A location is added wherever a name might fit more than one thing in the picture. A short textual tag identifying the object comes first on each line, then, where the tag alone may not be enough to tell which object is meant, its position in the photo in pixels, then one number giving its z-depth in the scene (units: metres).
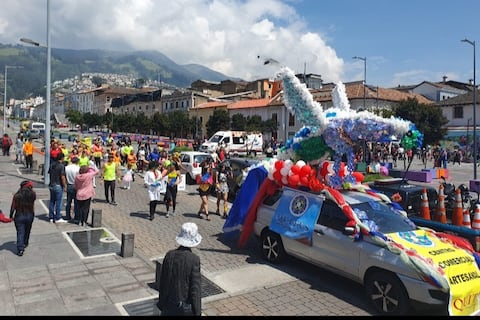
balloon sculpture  8.12
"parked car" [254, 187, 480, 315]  5.65
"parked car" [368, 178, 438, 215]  10.01
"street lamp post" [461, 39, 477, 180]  24.06
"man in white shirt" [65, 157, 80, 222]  10.91
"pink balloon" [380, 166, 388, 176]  18.47
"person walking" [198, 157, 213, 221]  11.60
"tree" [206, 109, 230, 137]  55.03
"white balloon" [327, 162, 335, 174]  8.09
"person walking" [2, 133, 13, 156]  27.92
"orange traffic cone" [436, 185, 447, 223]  10.41
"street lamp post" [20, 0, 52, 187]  16.77
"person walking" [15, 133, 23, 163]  25.56
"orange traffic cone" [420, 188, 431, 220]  10.01
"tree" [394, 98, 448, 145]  41.50
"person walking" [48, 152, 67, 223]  10.50
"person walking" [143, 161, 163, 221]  11.41
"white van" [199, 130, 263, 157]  37.06
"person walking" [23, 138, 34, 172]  21.73
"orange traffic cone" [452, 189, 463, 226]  10.27
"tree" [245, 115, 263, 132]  53.72
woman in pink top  10.27
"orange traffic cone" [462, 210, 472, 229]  9.84
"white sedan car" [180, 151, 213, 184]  18.09
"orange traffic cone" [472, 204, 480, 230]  9.38
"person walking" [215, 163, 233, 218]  12.16
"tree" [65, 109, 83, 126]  95.56
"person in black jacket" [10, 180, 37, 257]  8.05
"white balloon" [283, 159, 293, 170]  8.41
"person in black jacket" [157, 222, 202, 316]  4.20
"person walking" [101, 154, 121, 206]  13.06
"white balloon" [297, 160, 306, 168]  8.23
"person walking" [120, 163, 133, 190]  16.42
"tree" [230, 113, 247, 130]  55.16
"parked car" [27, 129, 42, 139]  52.81
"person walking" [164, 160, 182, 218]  11.71
